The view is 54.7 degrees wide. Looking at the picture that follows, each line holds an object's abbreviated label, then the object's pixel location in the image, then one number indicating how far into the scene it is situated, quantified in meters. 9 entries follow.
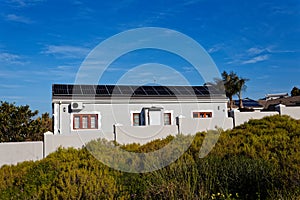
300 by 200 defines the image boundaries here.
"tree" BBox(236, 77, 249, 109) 28.95
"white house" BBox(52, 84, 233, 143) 14.47
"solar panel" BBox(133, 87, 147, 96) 15.90
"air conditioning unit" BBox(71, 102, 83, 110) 14.25
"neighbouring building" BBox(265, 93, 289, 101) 46.99
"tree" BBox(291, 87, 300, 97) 43.86
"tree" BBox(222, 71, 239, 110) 29.03
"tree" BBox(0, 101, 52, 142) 12.27
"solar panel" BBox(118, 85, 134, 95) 15.95
